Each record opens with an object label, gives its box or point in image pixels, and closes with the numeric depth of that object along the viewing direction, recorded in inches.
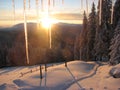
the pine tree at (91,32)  662.6
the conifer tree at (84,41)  694.7
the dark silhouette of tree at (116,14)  585.8
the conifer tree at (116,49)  456.5
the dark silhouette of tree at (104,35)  589.7
